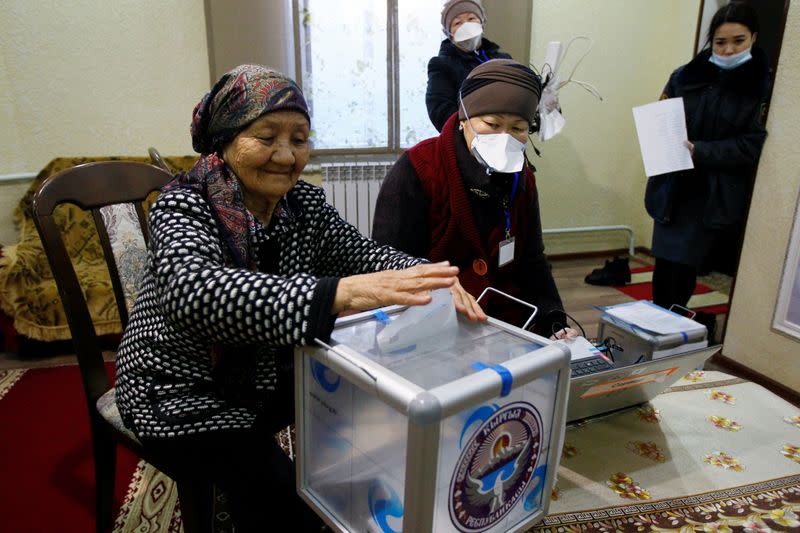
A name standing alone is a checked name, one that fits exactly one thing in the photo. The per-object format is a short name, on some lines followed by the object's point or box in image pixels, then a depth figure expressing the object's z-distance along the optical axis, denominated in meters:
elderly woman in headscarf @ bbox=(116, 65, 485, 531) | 0.90
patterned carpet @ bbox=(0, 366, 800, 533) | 1.12
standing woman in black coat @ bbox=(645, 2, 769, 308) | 2.12
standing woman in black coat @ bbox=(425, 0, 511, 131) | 2.57
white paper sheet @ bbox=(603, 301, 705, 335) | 1.32
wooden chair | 1.10
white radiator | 3.46
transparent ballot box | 0.60
